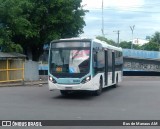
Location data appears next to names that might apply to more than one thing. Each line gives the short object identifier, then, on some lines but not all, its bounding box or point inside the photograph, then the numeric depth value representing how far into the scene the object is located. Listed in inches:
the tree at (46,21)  1029.1
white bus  530.9
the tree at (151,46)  3074.9
